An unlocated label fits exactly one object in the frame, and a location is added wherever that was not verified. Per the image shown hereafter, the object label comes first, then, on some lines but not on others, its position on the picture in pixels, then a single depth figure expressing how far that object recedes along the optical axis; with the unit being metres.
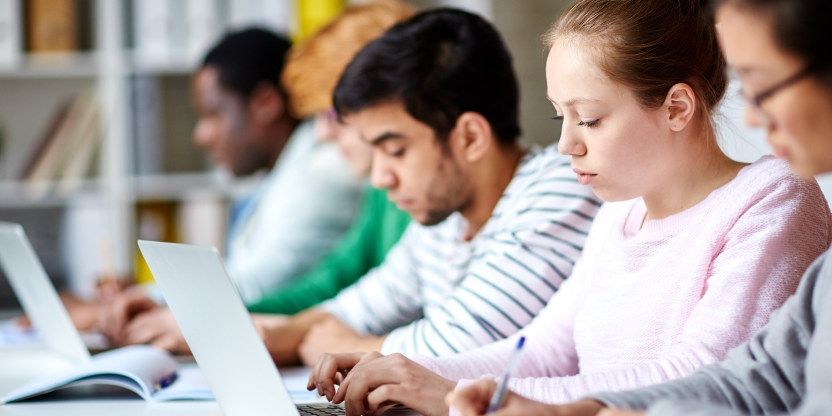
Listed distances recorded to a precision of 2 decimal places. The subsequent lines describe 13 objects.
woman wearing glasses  0.76
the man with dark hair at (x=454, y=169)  1.39
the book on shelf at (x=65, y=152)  3.26
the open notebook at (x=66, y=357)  1.30
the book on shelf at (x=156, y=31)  3.21
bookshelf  3.22
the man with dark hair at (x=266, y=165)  2.57
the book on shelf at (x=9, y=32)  3.16
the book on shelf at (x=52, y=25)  3.20
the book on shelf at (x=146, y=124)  3.31
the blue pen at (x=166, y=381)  1.35
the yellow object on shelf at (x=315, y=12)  3.20
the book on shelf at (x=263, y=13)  3.24
